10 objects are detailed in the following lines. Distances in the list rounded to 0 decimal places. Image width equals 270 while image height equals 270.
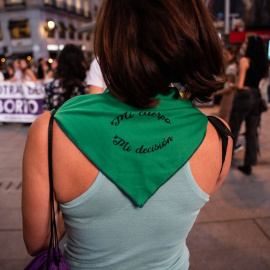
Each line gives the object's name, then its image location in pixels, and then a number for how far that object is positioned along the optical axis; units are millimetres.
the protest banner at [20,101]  7547
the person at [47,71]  7962
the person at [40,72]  9422
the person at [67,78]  3797
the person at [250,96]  4070
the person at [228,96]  5762
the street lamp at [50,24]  15061
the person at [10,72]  10444
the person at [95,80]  3053
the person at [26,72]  8422
